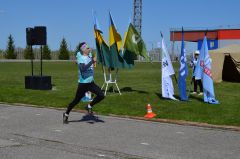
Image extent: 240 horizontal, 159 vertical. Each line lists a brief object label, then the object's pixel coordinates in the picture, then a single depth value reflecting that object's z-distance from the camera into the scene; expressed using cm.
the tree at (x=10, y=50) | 9429
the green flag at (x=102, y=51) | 1712
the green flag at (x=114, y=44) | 1719
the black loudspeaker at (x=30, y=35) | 2148
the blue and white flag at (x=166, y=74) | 1575
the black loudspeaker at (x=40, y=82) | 1981
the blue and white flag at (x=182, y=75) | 1510
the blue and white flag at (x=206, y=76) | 1489
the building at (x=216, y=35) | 6644
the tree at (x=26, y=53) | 9386
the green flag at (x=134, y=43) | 1705
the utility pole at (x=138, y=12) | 10094
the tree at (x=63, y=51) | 9944
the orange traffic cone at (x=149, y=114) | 1222
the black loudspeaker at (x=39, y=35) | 2134
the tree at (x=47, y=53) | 9706
